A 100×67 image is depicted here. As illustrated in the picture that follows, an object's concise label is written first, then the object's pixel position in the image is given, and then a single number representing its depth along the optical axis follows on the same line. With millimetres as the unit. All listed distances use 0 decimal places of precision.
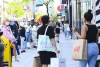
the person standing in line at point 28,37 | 26945
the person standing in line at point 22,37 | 23552
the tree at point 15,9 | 92625
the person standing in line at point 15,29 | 22375
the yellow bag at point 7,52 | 11992
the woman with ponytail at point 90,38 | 8812
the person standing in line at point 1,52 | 6789
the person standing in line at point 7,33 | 12320
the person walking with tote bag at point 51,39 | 9960
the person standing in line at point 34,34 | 26562
